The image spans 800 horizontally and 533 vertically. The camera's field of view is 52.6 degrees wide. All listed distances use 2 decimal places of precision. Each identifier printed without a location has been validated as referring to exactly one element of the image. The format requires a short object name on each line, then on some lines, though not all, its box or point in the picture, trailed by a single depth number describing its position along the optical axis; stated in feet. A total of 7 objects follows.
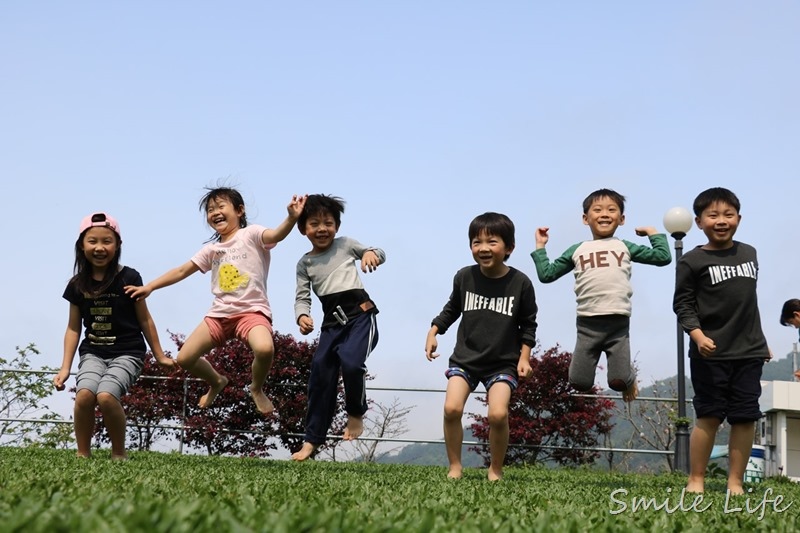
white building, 48.78
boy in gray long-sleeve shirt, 20.79
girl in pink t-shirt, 20.15
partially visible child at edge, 30.09
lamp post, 36.65
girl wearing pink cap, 19.69
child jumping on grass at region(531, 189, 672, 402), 18.97
